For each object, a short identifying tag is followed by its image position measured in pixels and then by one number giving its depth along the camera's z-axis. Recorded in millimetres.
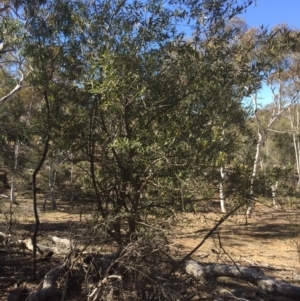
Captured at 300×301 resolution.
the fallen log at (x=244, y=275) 4526
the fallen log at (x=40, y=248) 5682
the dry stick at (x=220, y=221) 3498
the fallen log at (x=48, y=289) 3743
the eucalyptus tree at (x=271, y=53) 3326
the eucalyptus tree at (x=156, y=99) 3255
